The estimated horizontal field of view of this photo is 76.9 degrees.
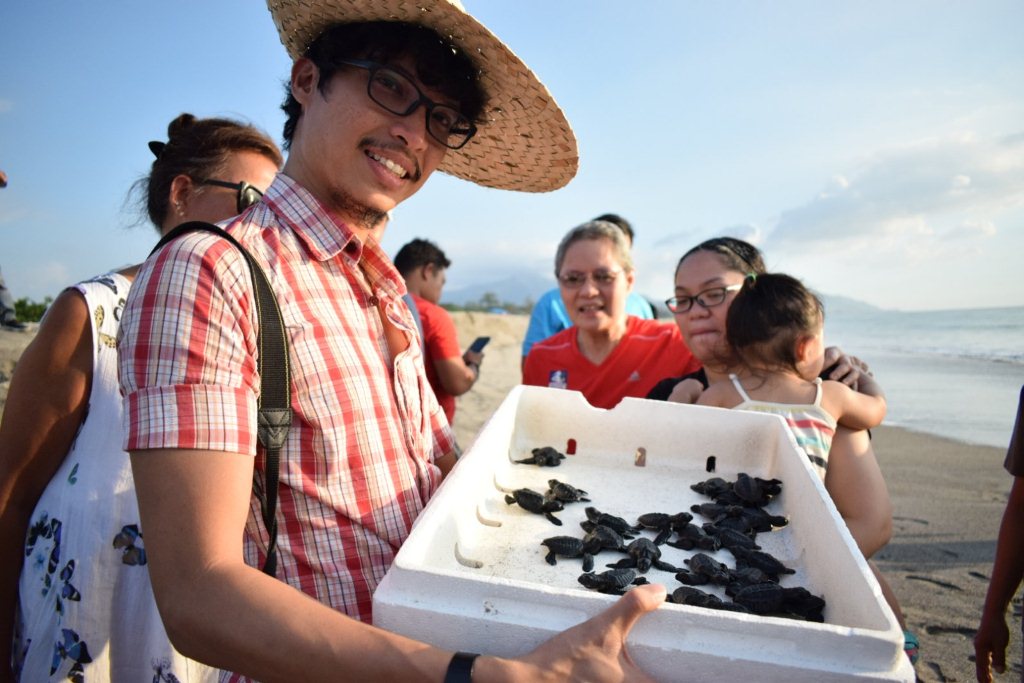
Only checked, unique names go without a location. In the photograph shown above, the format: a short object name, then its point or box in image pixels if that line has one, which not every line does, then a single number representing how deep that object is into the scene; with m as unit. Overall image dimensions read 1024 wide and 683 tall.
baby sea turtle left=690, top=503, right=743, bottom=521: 0.60
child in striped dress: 0.88
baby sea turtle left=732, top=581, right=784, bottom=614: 0.44
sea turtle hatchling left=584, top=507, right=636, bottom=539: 0.57
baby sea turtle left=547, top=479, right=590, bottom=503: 0.62
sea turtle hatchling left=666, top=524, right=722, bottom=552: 0.55
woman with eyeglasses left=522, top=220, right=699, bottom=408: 1.29
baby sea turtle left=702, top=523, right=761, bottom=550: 0.55
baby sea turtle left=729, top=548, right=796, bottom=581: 0.51
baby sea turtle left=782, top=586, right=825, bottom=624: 0.45
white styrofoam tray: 0.33
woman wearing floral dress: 0.60
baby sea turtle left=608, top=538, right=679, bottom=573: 0.51
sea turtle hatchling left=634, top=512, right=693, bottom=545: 0.58
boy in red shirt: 1.51
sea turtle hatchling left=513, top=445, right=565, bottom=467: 0.71
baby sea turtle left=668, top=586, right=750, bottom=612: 0.43
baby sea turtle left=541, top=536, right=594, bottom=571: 0.52
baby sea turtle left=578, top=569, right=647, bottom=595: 0.46
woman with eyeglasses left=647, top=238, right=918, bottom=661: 0.91
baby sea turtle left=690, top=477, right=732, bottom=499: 0.65
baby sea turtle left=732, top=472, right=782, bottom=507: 0.63
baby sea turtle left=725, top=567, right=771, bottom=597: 0.48
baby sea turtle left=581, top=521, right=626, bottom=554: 0.53
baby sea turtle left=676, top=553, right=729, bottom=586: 0.49
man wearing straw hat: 0.36
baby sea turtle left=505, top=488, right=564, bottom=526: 0.59
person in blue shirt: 1.80
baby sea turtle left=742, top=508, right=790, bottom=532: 0.59
